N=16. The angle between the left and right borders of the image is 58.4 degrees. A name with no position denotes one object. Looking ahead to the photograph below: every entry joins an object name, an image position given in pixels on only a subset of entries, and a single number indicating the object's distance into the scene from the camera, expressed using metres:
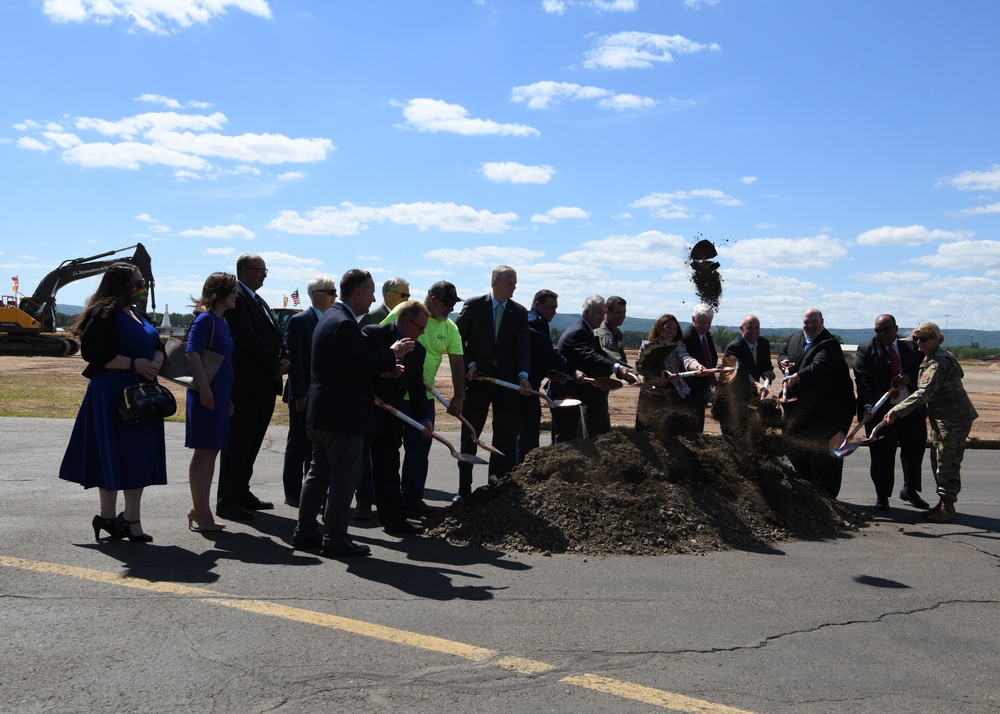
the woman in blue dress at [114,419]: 6.10
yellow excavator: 37.47
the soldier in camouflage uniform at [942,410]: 8.34
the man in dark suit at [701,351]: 9.00
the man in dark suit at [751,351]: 9.59
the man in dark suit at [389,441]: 6.86
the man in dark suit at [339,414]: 5.94
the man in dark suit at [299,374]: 7.91
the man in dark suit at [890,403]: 9.24
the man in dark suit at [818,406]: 9.07
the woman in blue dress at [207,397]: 6.64
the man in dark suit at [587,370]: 8.82
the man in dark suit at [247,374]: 7.48
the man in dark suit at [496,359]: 8.41
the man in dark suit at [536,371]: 8.80
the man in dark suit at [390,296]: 8.34
